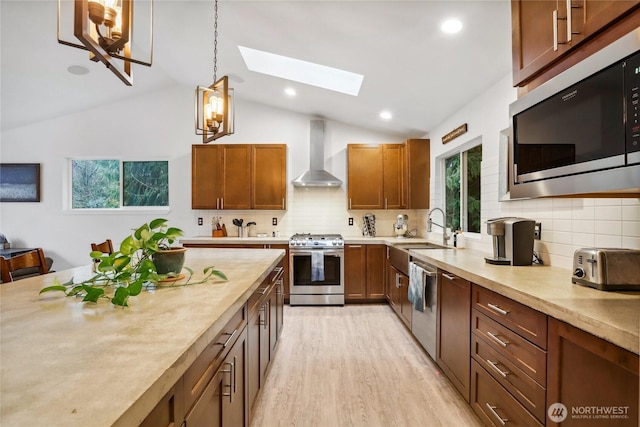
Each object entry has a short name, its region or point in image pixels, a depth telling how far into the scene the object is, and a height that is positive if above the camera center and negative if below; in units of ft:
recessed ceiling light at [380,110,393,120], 13.01 +4.30
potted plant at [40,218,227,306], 3.42 -0.79
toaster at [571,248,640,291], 4.18 -0.76
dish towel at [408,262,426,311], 8.32 -2.05
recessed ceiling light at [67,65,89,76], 12.23 +5.82
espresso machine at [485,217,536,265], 6.48 -0.60
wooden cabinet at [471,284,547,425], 4.06 -2.20
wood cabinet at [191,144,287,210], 14.67 +1.78
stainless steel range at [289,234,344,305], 13.42 -2.69
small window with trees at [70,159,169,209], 16.03 +1.49
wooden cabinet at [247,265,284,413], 5.40 -2.51
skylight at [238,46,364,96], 11.69 +5.54
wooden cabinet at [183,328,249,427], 2.92 -2.13
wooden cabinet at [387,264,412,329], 10.25 -3.01
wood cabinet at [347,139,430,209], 14.66 +1.84
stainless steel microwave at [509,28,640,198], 3.15 +1.07
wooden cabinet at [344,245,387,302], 13.70 -2.95
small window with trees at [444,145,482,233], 10.73 +0.93
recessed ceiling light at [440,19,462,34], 6.84 +4.30
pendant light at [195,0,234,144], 7.02 +2.45
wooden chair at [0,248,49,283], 4.79 -0.89
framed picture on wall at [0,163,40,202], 15.87 +1.60
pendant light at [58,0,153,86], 3.44 +2.40
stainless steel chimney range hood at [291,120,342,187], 14.71 +2.80
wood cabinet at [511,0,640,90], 3.42 +2.37
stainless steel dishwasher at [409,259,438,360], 7.83 -2.58
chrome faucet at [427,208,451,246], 11.42 -0.67
